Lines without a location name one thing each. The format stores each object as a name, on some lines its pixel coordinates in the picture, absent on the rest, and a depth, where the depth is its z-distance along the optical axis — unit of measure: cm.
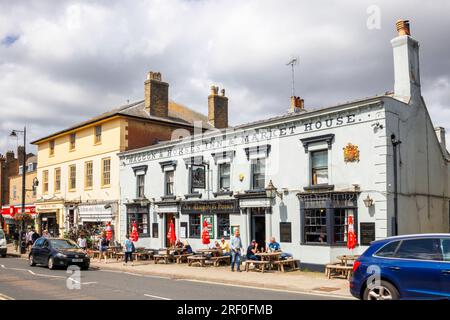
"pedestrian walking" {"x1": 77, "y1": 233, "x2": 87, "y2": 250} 2822
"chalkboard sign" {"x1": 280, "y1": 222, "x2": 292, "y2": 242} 1992
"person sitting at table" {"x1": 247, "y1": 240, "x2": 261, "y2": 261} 1967
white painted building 1739
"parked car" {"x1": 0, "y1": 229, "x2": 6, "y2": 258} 2998
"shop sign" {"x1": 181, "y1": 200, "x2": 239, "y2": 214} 2238
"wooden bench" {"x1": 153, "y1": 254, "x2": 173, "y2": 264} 2355
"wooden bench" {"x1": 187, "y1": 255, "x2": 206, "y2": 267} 2156
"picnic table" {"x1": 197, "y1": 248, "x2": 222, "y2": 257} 2212
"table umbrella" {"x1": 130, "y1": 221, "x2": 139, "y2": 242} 2518
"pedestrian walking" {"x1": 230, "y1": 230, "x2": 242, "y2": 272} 1927
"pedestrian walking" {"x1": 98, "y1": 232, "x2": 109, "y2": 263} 2589
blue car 894
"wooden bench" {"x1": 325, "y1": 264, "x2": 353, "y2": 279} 1622
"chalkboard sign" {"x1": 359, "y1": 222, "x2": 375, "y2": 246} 1714
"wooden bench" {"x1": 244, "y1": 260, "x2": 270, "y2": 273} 1888
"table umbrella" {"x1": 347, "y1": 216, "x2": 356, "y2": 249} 1706
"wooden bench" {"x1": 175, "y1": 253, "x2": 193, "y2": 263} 2346
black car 2112
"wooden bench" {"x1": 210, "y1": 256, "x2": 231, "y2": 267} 2150
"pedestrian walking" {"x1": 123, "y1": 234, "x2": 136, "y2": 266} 2298
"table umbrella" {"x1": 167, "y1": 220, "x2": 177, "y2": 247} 2418
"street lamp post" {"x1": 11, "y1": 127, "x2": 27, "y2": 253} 3294
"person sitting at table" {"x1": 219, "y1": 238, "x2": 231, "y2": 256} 2212
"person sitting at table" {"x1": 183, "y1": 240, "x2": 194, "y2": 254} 2411
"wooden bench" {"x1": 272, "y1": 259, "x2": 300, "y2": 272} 1884
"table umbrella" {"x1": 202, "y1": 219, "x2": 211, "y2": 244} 2240
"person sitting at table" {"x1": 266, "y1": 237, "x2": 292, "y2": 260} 1969
